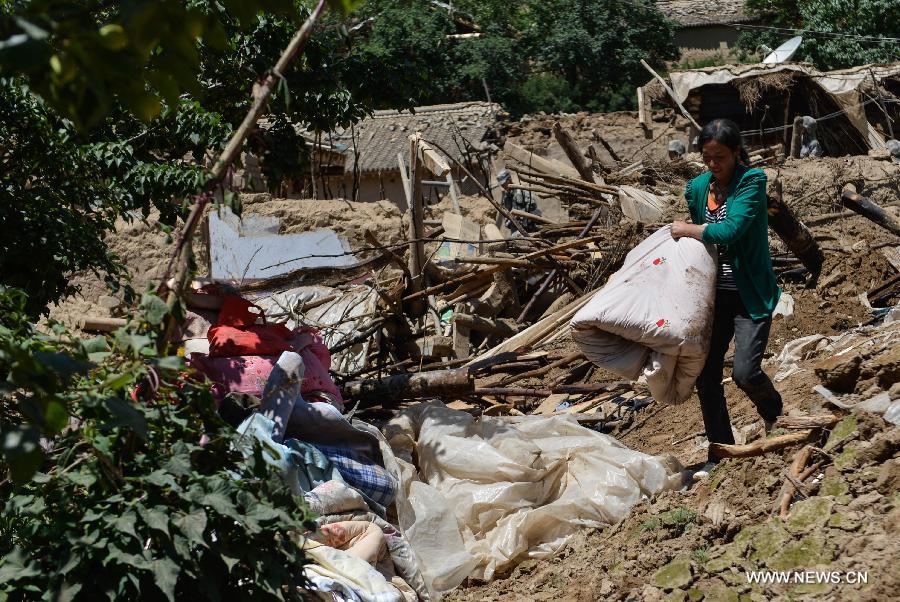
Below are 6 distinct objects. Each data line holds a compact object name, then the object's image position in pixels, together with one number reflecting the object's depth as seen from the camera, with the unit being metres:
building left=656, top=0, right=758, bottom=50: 37.00
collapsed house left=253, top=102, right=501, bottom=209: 19.66
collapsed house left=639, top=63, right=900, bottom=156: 17.86
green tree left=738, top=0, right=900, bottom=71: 25.69
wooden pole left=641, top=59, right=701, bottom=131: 19.22
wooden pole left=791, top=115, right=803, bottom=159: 15.18
